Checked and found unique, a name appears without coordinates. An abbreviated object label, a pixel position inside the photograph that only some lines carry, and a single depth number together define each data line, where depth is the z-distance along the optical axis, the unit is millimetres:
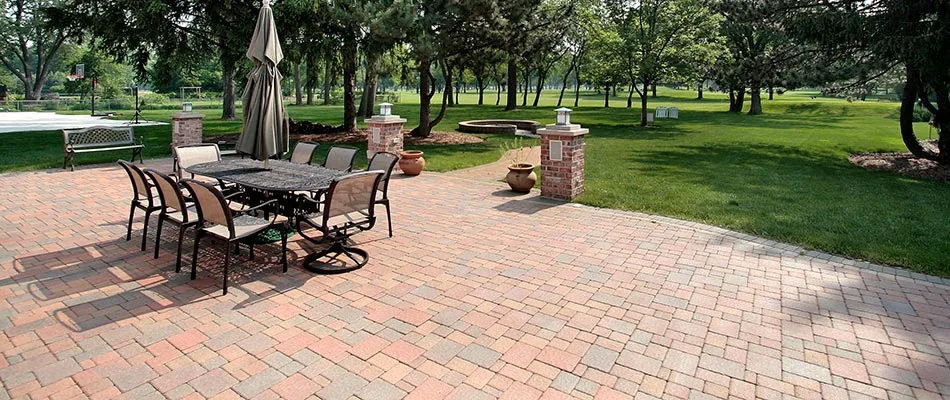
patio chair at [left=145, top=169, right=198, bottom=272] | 4398
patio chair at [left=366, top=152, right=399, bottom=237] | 5390
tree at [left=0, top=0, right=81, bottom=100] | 38969
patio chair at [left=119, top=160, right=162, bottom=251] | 4973
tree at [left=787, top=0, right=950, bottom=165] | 9812
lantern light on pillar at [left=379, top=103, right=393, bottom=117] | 10055
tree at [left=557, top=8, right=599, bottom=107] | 17016
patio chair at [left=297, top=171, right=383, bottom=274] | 4441
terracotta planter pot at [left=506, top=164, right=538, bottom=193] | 8141
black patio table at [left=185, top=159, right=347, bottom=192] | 4777
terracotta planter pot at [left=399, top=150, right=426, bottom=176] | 9734
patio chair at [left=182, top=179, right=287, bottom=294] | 4000
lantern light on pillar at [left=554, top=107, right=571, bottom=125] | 7516
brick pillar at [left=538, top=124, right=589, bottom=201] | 7523
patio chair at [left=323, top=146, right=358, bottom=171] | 6305
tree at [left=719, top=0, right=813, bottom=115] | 12969
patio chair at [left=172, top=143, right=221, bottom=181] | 6172
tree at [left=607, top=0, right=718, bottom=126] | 20094
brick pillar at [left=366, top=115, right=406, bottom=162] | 10258
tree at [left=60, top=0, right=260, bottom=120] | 12750
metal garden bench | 9578
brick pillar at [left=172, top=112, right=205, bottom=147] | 11346
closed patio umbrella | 5488
